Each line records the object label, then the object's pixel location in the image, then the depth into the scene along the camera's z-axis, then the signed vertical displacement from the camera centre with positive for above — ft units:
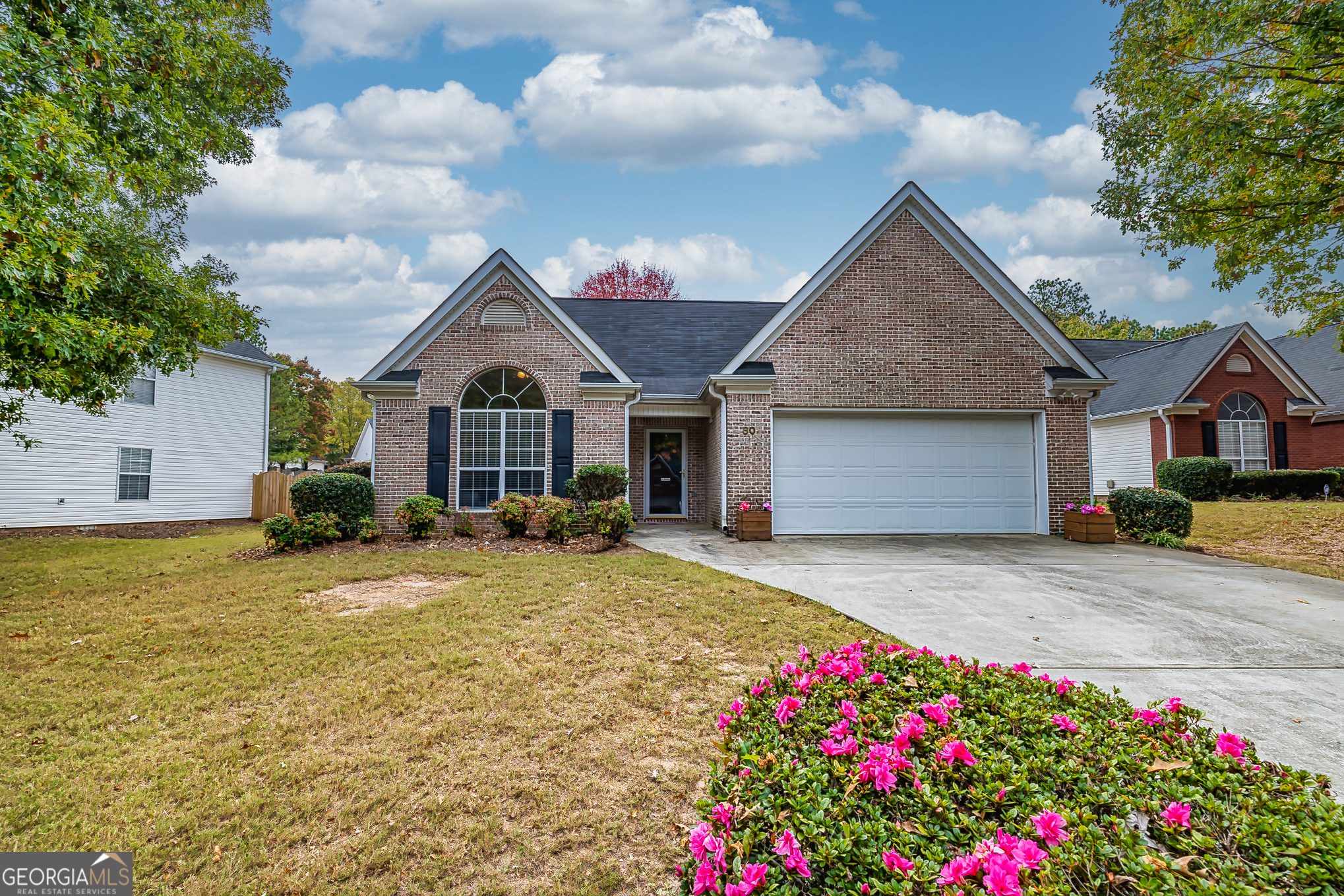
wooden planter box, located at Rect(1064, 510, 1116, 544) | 33.96 -3.64
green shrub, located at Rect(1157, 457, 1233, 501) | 51.78 -0.79
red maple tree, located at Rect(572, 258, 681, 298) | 107.04 +36.45
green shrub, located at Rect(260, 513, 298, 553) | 30.99 -3.53
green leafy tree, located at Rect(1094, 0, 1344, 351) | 24.03 +16.23
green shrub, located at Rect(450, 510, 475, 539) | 35.04 -3.71
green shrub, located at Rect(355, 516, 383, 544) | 32.71 -3.65
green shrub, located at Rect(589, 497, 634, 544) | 32.35 -2.83
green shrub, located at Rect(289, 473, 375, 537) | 32.71 -1.66
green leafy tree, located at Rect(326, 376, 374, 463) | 139.85 +14.05
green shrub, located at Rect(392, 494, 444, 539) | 33.63 -2.79
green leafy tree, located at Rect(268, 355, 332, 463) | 96.12 +10.53
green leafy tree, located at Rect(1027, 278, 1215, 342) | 168.56 +50.19
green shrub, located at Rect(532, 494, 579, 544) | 32.86 -2.76
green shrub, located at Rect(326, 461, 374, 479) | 58.36 +0.16
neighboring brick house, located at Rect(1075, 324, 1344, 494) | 56.65 +5.96
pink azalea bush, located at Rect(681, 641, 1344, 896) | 4.23 -3.03
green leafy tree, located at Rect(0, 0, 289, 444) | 17.34 +10.55
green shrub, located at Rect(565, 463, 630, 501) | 35.37 -0.76
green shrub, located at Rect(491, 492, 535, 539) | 34.09 -2.62
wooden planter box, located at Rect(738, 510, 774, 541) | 35.14 -3.68
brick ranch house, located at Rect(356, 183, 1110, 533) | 37.22 +4.72
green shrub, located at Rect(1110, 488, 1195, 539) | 33.86 -2.64
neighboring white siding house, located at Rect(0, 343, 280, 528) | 44.83 +1.37
